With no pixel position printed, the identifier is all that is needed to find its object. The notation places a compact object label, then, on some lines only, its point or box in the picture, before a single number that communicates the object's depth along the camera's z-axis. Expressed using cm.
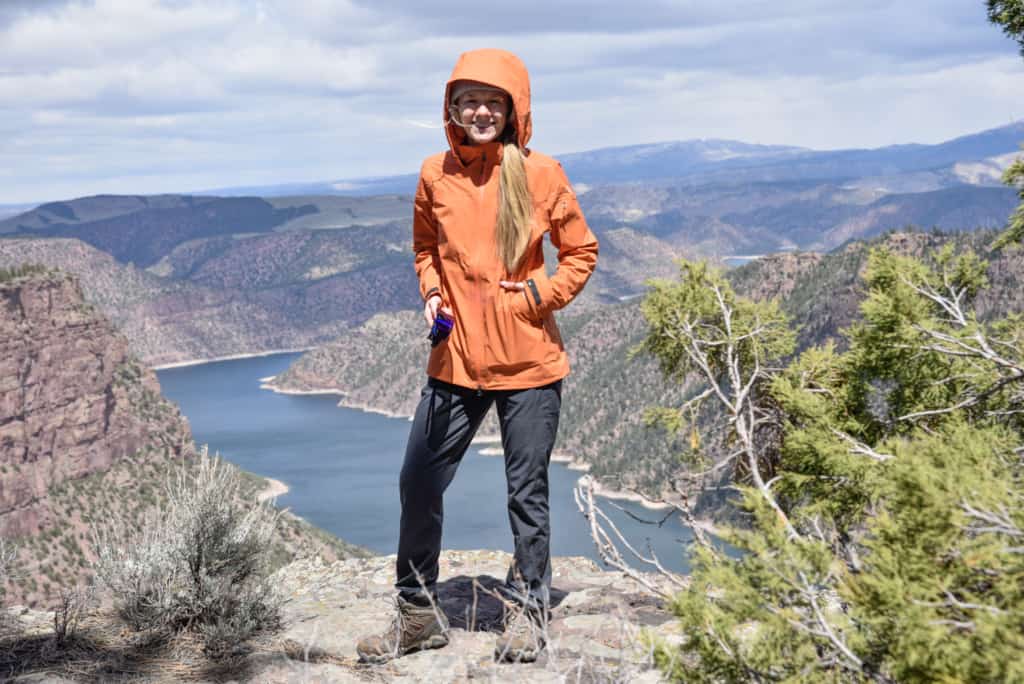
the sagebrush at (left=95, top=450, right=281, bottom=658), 490
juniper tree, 204
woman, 423
